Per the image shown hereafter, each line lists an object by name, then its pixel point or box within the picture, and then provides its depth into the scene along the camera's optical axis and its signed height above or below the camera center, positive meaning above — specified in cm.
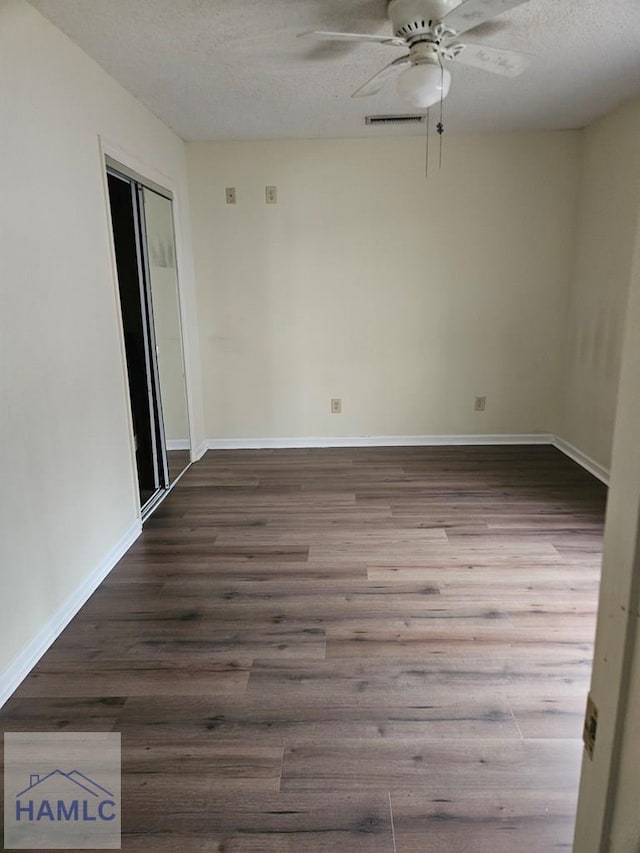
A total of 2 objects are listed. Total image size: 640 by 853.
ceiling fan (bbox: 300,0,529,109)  206 +101
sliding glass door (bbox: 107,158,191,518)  328 -16
